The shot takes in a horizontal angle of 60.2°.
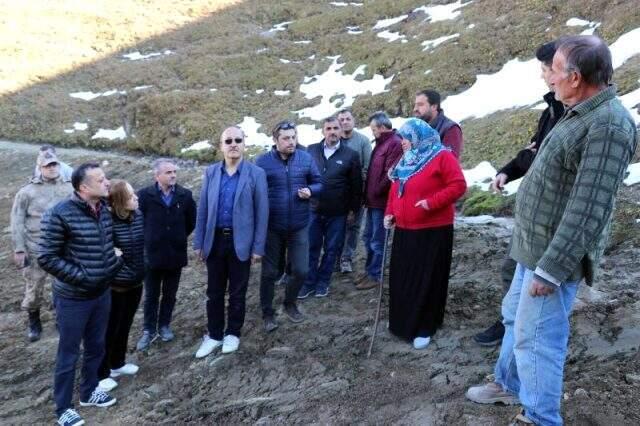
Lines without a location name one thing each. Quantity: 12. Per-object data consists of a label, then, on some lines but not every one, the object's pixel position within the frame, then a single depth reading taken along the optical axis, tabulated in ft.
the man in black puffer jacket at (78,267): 15.33
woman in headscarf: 16.89
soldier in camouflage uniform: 21.91
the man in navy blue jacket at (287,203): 19.75
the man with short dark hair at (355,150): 24.21
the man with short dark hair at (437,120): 20.18
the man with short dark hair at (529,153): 14.03
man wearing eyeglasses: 18.47
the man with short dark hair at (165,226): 19.71
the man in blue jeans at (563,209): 9.44
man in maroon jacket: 22.79
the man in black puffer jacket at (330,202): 22.91
